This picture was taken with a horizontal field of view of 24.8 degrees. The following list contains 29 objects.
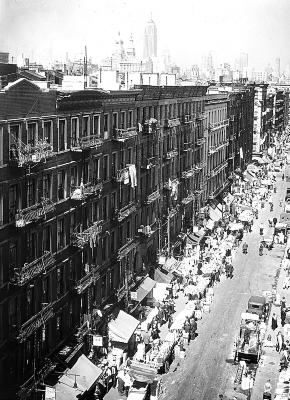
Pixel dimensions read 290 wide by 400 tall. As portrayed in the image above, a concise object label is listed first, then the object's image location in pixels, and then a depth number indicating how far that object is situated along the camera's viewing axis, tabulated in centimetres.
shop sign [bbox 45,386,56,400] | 3671
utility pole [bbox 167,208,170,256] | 6775
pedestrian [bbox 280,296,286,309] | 5820
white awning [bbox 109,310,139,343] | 4788
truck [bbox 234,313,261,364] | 4659
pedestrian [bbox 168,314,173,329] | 5444
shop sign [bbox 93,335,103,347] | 4419
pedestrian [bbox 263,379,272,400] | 4117
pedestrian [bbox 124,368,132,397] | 4238
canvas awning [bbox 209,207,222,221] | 8953
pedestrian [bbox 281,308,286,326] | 5477
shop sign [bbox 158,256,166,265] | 6425
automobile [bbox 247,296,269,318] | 5503
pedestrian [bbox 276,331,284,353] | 4950
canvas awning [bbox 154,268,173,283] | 6282
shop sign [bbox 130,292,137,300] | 5445
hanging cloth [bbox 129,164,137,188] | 5341
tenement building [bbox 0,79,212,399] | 3500
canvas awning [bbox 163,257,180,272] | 6541
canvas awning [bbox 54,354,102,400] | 3816
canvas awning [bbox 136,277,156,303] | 5619
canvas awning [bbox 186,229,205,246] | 7725
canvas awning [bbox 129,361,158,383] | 4191
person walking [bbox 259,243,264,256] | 7912
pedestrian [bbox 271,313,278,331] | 5409
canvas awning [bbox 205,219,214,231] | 8517
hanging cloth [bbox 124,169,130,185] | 5208
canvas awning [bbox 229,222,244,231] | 8663
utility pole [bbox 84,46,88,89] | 4893
